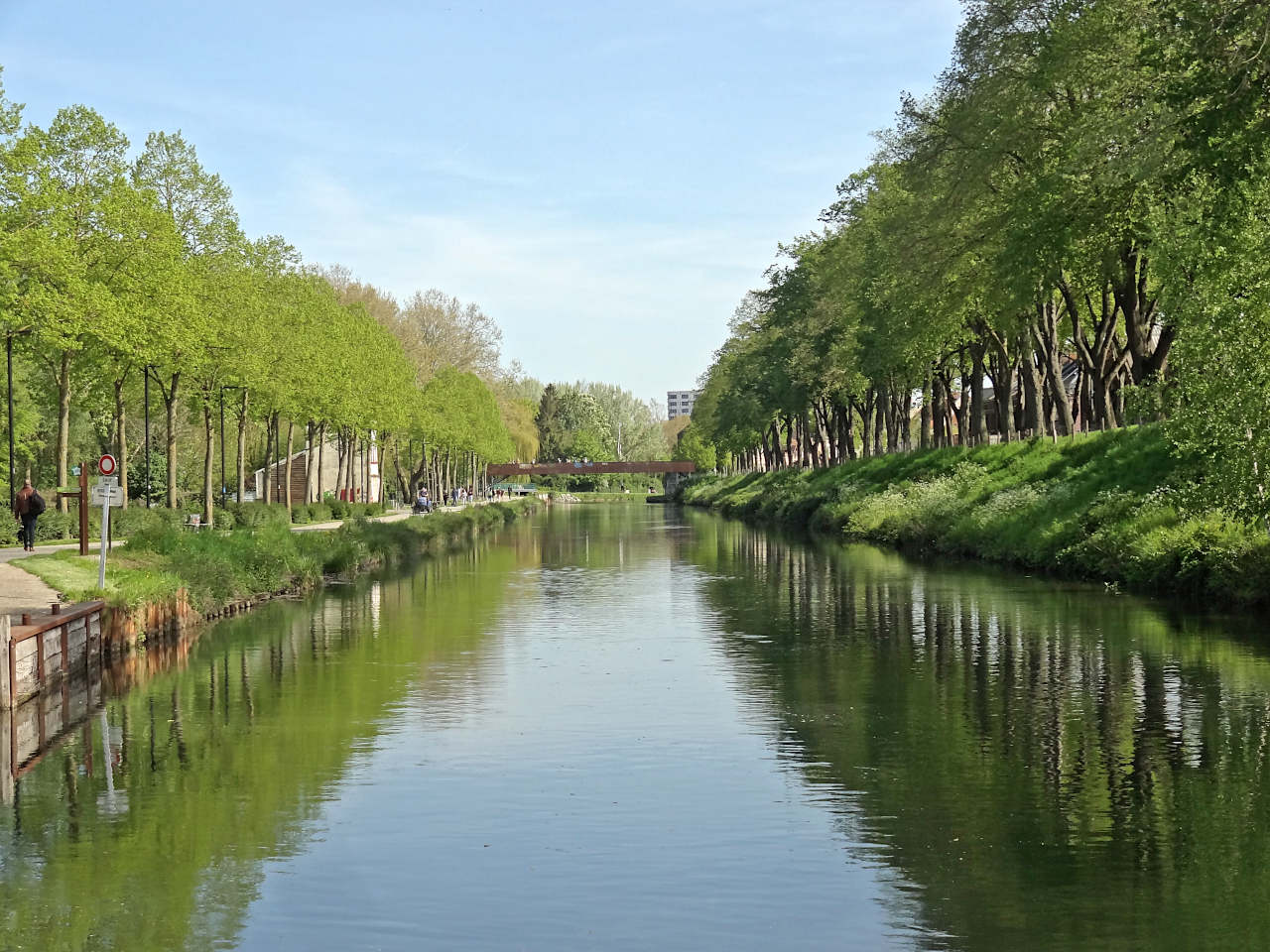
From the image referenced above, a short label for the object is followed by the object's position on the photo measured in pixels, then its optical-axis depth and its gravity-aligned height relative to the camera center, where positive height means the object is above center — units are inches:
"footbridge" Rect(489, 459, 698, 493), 7440.5 +153.1
